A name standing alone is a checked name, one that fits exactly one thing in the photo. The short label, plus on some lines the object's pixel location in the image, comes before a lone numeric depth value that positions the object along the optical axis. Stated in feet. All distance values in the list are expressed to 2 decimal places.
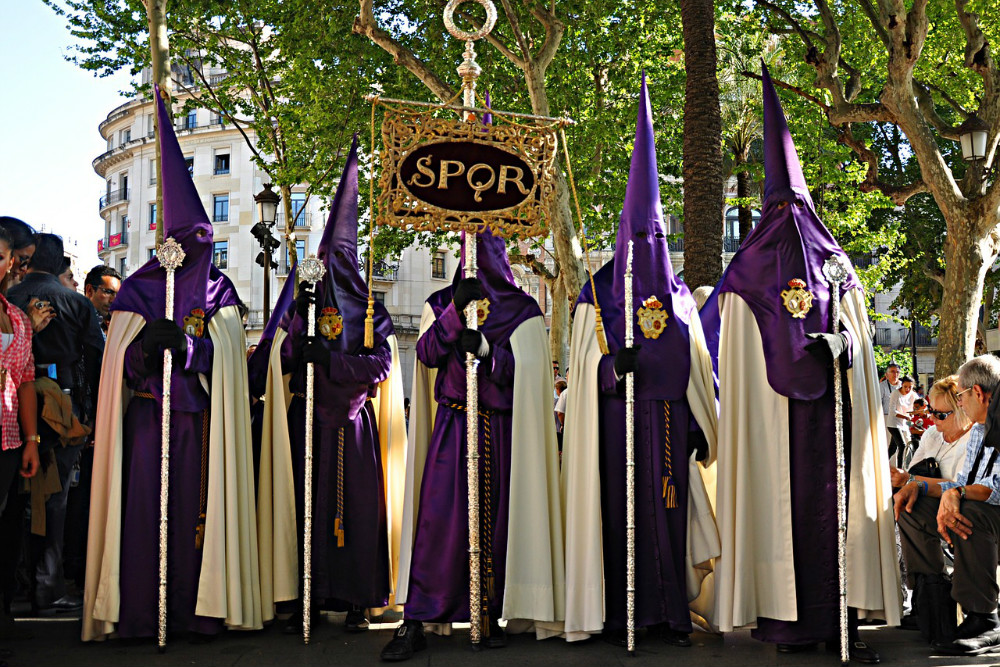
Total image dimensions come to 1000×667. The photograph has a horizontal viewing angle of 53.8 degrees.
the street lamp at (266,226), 60.54
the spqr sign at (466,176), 20.47
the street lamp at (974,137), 47.09
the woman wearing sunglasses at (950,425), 21.84
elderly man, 18.43
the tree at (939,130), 47.19
